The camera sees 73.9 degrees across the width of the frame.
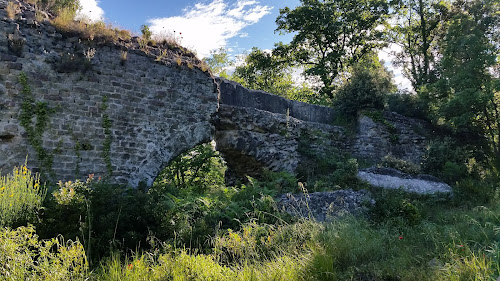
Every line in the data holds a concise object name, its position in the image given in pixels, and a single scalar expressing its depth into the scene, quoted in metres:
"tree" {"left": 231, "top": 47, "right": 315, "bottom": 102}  22.41
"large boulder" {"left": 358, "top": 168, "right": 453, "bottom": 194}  9.87
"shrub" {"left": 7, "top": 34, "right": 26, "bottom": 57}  6.49
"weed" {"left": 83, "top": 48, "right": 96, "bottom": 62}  7.25
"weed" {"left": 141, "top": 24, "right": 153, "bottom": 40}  8.43
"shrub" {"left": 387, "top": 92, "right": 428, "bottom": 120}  14.81
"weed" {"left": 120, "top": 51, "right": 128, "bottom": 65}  7.68
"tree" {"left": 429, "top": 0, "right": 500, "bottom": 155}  11.62
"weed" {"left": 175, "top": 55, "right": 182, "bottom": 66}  8.48
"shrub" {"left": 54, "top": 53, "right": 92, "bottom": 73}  7.00
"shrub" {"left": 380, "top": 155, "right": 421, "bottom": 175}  11.45
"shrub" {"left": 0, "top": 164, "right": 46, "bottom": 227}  4.50
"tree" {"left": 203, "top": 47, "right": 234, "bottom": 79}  31.22
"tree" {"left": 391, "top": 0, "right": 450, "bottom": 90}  18.53
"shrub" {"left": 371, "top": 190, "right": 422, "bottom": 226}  7.07
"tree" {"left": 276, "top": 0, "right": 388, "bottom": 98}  20.19
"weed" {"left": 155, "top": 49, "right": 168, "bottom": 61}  8.15
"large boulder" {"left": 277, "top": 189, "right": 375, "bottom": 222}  7.07
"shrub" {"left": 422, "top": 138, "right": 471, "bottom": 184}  11.29
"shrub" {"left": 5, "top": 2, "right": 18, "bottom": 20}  6.56
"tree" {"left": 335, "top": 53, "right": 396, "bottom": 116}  13.86
